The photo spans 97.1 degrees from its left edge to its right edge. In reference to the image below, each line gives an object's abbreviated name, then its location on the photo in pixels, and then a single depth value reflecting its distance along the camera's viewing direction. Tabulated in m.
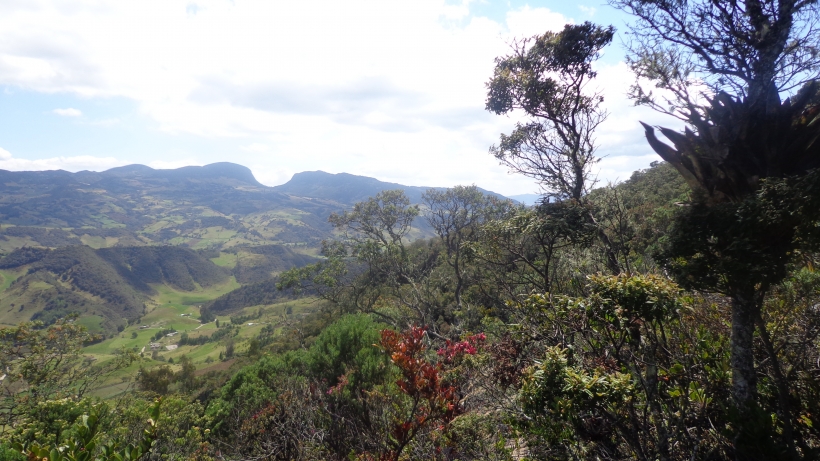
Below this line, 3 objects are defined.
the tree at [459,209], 25.22
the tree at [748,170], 3.78
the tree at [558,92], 8.85
